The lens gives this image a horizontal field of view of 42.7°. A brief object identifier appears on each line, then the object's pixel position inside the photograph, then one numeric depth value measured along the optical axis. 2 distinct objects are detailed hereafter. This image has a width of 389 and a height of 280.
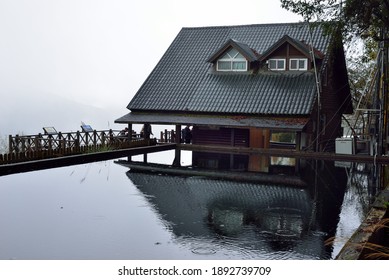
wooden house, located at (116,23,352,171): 26.42
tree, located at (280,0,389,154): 15.00
